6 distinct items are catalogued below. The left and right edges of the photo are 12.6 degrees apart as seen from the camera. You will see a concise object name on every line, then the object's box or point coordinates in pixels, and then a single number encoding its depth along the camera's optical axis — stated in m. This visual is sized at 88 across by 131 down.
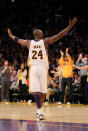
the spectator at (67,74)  15.14
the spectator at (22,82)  17.06
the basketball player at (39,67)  9.16
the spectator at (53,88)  15.96
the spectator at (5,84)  17.23
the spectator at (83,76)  14.84
